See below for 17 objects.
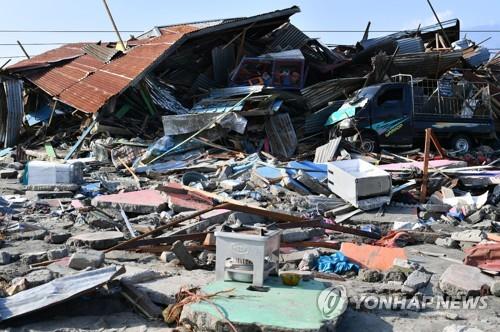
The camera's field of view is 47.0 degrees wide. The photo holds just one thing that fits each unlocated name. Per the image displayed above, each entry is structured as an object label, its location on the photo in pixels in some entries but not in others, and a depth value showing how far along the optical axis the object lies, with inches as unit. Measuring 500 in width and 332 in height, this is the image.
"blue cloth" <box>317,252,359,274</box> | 243.0
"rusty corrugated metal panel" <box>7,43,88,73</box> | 845.2
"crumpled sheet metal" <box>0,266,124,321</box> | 178.1
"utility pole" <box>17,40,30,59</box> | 956.3
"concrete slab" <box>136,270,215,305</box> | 194.4
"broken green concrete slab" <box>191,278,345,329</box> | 159.5
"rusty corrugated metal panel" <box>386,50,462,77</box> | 720.3
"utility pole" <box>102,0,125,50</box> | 820.6
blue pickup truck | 593.0
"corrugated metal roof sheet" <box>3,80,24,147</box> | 736.3
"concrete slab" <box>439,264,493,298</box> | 208.2
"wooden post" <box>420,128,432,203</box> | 402.4
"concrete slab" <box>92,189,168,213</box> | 361.1
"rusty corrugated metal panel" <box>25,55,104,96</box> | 757.9
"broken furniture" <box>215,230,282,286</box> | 189.5
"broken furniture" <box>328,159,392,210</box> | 374.0
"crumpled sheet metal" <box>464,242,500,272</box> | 241.4
